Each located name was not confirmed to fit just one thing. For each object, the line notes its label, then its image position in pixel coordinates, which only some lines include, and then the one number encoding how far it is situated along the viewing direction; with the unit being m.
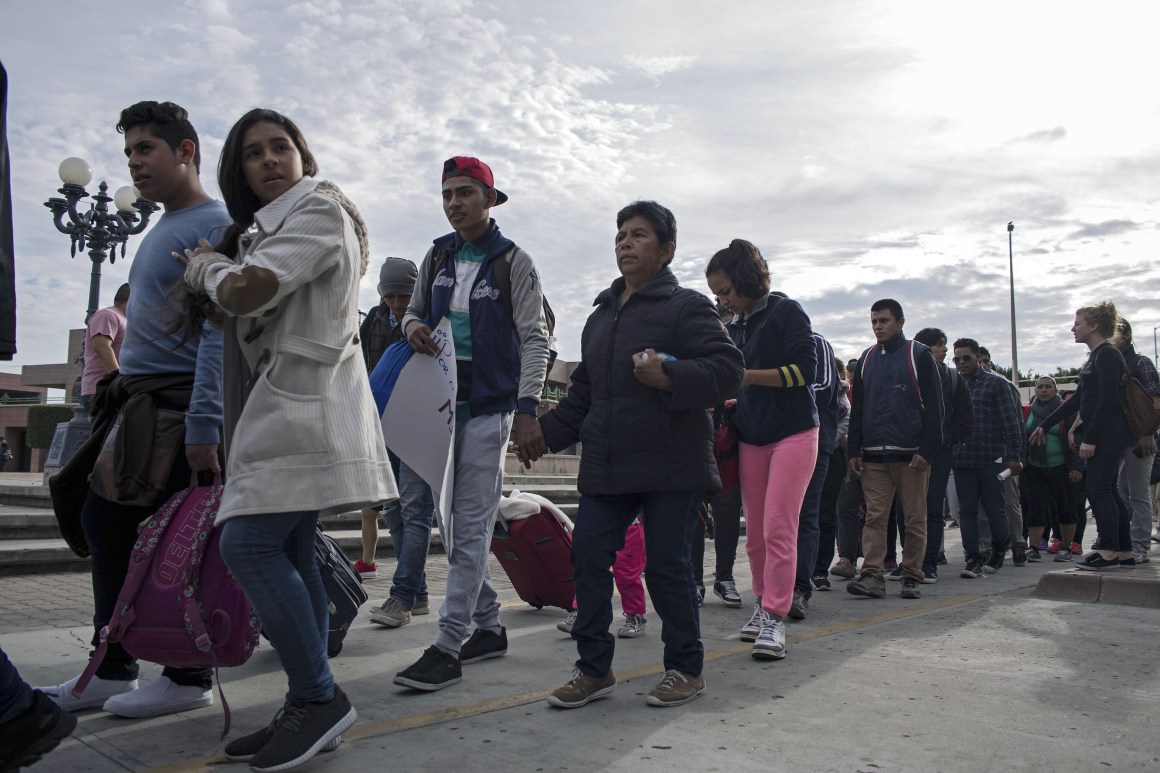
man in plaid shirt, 8.31
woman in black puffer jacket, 3.42
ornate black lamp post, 14.31
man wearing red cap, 3.77
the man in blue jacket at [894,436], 6.55
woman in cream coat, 2.59
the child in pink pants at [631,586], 4.88
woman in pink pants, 4.70
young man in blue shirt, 3.07
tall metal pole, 45.53
